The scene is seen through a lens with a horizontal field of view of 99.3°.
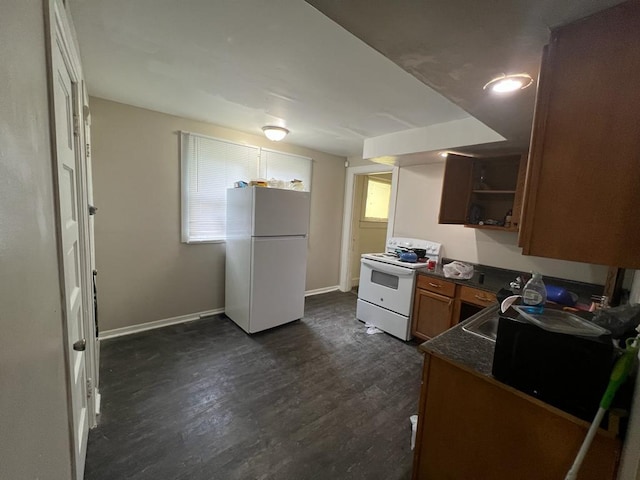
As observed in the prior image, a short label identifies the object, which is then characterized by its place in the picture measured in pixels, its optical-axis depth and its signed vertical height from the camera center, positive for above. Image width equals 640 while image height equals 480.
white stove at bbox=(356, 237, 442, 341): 2.91 -0.82
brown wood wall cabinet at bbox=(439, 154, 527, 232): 2.72 +0.31
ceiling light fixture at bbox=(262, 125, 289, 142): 2.90 +0.81
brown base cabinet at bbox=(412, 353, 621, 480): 0.92 -0.82
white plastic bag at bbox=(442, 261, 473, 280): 2.61 -0.50
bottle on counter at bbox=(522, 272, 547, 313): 1.27 -0.37
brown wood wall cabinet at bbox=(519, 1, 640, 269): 0.76 +0.24
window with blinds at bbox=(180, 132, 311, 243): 2.98 +0.35
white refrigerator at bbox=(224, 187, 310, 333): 2.79 -0.52
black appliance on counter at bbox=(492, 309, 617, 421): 0.88 -0.49
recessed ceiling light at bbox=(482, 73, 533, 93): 1.28 +0.68
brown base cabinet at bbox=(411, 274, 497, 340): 2.45 -0.82
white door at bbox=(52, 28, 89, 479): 0.93 -0.13
